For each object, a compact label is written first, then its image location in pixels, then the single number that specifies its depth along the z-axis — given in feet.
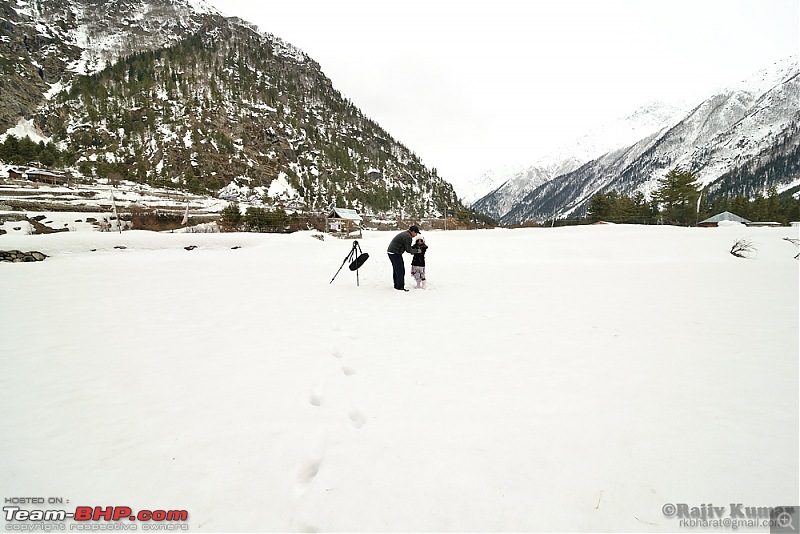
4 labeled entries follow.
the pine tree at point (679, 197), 164.04
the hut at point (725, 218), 177.63
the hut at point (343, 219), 131.85
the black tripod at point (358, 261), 34.32
